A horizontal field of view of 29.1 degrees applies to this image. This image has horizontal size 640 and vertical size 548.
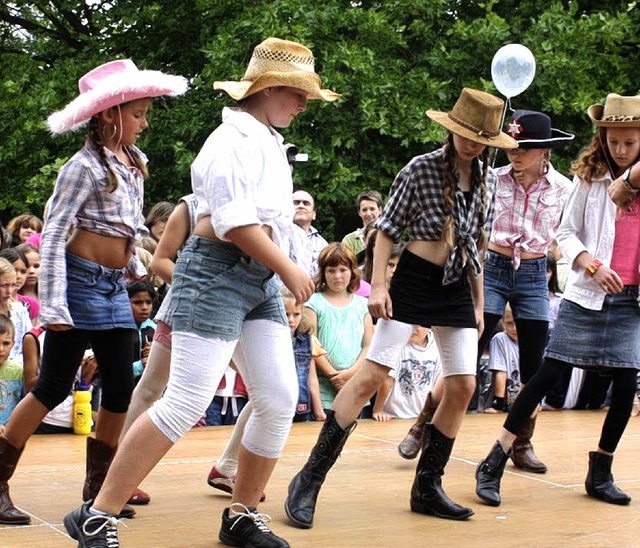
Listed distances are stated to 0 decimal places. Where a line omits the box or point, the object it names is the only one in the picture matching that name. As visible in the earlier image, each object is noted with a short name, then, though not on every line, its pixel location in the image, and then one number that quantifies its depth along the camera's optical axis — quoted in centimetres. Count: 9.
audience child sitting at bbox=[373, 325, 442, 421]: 895
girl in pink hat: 484
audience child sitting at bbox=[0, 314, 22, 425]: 750
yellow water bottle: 784
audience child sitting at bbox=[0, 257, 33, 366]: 786
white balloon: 859
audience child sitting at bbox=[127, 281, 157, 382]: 820
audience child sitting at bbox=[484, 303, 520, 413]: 940
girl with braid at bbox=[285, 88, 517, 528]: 533
